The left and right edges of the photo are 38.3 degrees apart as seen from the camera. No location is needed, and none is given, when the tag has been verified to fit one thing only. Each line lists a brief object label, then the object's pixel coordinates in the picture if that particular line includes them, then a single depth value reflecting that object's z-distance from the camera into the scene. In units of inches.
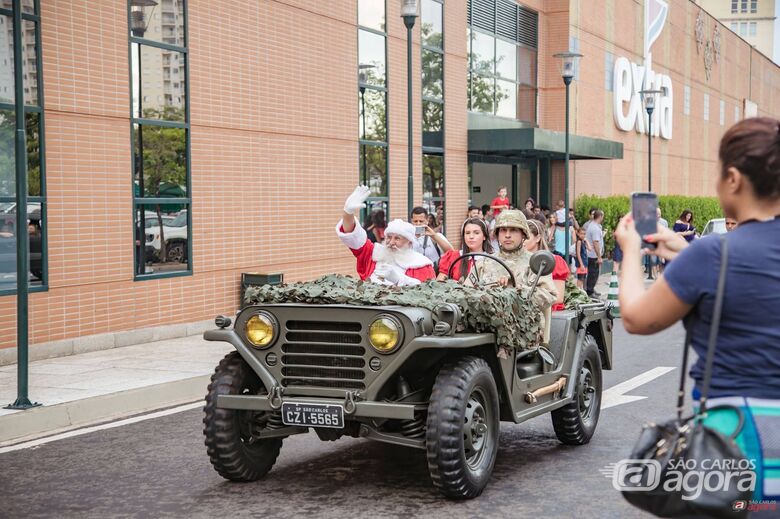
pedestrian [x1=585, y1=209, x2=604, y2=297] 879.1
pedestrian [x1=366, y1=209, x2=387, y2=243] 566.9
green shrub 1267.2
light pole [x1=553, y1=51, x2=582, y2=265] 948.0
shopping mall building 518.9
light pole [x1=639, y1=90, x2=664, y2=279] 1238.9
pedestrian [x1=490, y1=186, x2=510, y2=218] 720.2
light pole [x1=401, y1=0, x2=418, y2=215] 653.3
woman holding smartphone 119.0
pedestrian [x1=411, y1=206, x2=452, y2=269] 554.6
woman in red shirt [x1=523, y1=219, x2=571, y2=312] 311.9
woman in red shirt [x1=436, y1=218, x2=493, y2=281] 331.6
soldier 307.9
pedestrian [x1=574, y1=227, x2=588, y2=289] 861.7
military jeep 246.4
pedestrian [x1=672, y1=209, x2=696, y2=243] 976.0
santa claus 320.5
